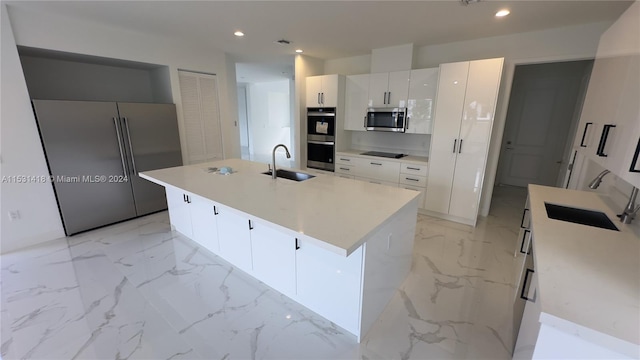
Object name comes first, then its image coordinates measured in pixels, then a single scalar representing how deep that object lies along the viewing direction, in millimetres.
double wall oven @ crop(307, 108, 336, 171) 4457
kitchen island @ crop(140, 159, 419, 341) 1519
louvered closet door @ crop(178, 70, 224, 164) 3998
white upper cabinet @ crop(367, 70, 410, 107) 3746
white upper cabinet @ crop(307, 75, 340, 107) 4274
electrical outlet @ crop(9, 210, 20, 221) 2740
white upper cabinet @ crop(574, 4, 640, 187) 1054
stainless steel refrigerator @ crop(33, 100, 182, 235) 2898
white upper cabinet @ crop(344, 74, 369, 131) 4160
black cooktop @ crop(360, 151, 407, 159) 4055
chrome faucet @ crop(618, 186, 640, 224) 1503
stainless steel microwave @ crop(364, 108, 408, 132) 3816
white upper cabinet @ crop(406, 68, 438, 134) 3527
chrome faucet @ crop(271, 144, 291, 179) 2456
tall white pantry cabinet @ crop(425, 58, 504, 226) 3082
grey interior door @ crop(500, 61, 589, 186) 4664
